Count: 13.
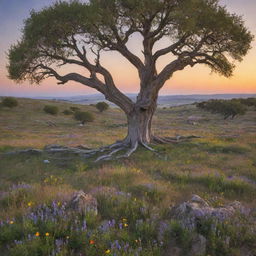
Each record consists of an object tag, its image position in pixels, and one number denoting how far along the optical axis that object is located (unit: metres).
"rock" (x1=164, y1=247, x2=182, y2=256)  4.19
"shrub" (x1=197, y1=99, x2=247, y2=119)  65.94
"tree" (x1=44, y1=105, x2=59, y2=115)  66.88
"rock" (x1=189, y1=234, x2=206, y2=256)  4.19
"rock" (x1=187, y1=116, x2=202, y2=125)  64.24
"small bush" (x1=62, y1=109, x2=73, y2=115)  70.60
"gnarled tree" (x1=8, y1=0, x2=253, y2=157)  13.62
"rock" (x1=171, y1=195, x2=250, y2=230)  4.90
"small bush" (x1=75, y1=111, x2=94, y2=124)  56.00
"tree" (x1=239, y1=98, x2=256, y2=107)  85.38
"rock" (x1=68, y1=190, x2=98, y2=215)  5.16
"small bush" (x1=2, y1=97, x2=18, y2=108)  63.84
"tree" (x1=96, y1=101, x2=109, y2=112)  83.88
